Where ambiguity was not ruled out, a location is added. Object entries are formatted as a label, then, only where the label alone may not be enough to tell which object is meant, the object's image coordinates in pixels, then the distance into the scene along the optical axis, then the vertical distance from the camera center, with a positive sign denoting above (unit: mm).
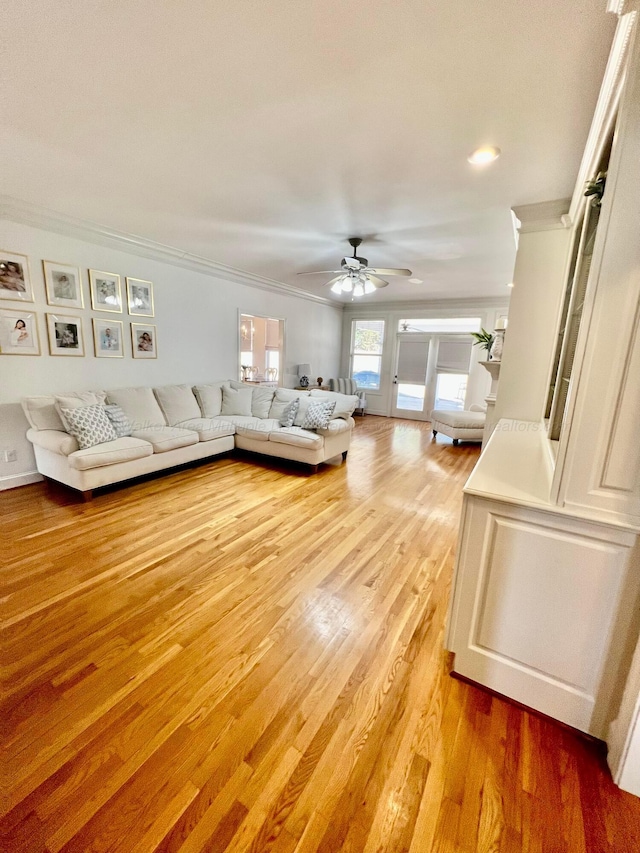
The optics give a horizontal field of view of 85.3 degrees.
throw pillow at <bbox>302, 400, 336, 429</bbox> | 4242 -675
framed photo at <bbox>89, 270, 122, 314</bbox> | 3891 +665
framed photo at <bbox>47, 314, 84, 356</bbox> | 3617 +144
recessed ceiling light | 2033 +1244
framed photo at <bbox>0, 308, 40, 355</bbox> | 3283 +124
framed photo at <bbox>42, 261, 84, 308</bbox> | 3533 +651
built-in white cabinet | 1138 -619
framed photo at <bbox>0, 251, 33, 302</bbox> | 3229 +634
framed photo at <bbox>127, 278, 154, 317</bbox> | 4242 +669
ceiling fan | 3729 +955
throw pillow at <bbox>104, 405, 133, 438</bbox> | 3729 -749
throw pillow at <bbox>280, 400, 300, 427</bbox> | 4660 -737
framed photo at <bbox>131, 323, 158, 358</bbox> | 4355 +138
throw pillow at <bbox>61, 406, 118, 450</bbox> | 3303 -728
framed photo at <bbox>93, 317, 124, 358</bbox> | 3990 +144
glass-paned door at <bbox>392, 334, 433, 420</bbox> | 7910 -303
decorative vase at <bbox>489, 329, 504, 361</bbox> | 3506 +220
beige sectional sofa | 3303 -896
